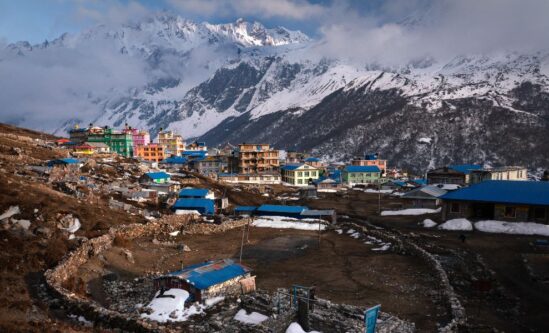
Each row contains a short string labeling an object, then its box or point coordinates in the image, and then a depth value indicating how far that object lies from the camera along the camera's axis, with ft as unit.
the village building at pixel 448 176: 300.40
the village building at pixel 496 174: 262.47
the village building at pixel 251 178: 375.45
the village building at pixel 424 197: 207.92
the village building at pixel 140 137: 515.21
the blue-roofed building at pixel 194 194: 217.56
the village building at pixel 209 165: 416.87
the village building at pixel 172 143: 541.34
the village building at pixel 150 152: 461.78
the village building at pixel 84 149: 338.75
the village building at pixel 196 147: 563.89
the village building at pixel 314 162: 472.19
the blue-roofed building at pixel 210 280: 79.51
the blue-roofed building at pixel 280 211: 200.64
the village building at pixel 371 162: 472.44
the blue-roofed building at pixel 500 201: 147.13
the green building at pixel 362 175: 414.00
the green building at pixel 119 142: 462.60
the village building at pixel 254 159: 406.82
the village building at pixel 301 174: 391.04
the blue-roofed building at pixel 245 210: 207.65
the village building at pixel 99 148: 374.84
